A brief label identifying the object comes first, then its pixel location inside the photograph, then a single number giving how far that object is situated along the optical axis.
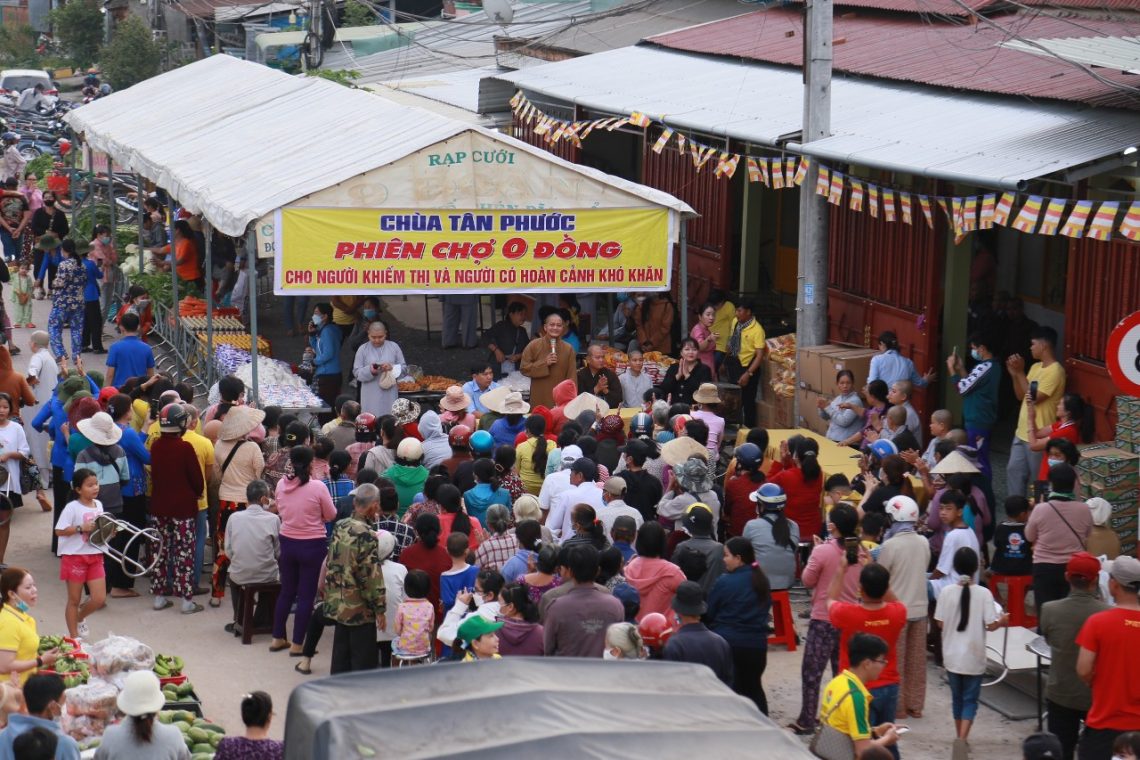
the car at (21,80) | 48.34
